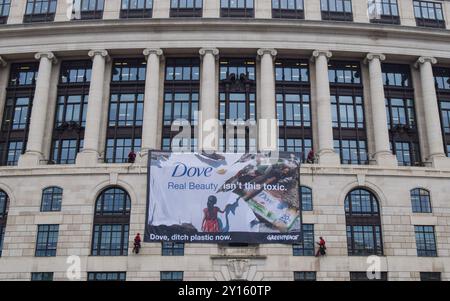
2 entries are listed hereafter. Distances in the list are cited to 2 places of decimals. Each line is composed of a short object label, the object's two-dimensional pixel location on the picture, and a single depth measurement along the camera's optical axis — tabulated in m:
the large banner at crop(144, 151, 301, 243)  40.84
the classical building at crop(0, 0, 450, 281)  42.91
